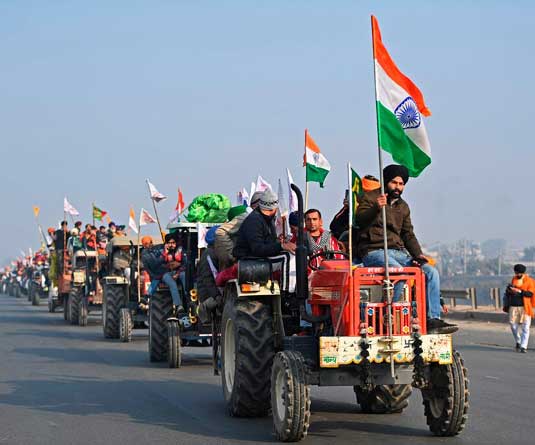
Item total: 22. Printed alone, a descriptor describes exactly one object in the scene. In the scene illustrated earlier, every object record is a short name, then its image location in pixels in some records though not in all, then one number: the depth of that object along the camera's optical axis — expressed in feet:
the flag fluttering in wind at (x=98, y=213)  124.36
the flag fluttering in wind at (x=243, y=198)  67.41
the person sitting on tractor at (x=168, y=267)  63.67
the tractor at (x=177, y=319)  60.44
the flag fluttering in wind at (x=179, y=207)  80.10
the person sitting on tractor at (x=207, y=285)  44.65
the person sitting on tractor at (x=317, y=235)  39.14
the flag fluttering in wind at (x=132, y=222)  104.68
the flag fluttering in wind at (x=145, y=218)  96.53
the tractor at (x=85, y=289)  109.50
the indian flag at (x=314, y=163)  50.37
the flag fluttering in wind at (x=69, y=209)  138.82
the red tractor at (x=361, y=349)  32.89
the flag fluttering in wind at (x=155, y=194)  85.20
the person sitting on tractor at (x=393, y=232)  35.06
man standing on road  74.02
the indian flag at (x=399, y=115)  35.29
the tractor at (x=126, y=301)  83.15
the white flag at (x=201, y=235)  60.13
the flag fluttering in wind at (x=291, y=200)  44.62
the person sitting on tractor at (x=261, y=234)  38.40
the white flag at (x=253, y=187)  67.05
